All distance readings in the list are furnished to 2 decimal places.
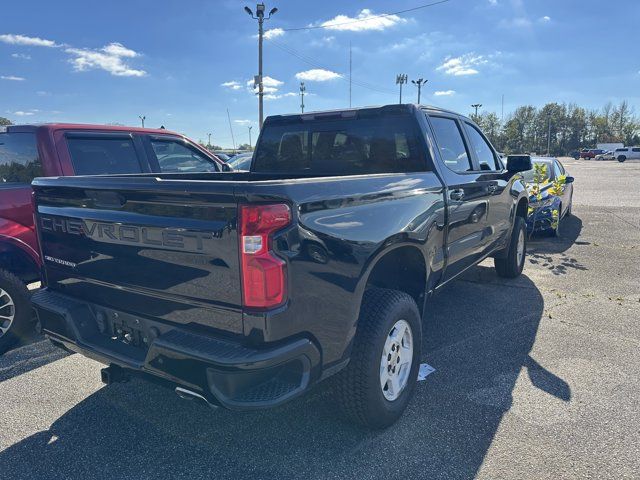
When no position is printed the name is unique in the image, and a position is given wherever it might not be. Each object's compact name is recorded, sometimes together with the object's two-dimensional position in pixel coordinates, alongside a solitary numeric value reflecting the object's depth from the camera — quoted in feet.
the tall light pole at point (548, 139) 335.40
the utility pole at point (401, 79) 205.98
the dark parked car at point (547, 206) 26.55
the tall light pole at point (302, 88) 198.59
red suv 12.82
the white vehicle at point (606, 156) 229.66
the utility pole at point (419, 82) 201.98
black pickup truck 6.48
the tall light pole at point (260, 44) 66.92
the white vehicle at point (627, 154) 196.54
